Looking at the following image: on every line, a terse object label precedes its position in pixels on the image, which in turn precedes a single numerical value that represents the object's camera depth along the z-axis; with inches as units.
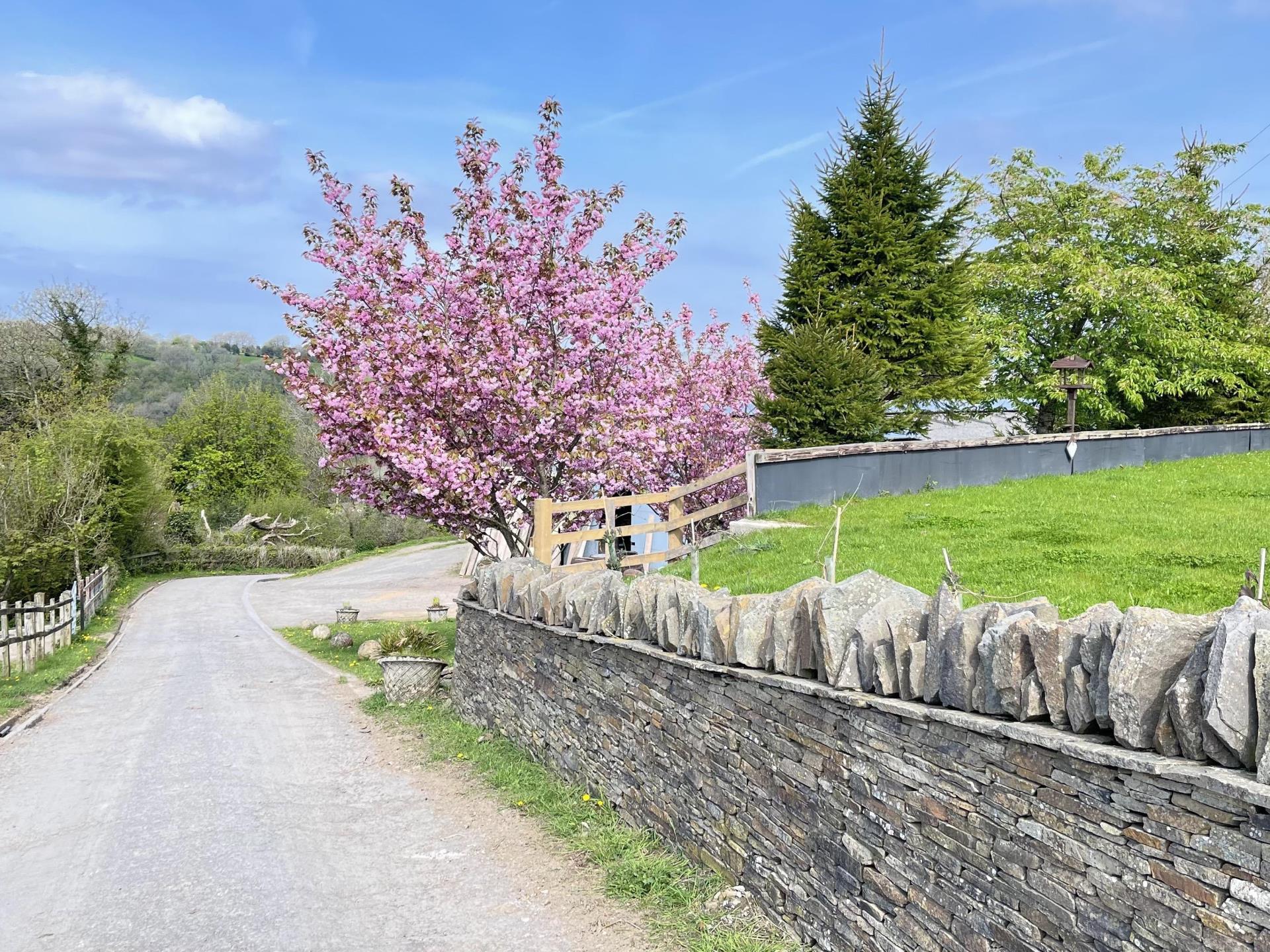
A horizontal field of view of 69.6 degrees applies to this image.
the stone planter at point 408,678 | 456.8
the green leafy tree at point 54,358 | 1535.4
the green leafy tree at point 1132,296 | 941.8
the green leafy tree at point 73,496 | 919.0
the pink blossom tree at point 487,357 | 472.1
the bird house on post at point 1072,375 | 695.1
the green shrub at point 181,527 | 1755.7
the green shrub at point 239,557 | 1642.5
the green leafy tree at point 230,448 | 2180.1
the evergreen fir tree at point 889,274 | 760.3
